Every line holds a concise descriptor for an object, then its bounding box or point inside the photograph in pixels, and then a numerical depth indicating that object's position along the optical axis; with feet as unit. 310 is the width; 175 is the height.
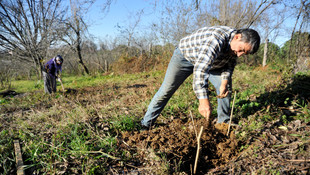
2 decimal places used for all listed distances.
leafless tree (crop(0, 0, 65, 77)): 18.09
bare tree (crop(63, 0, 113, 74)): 22.54
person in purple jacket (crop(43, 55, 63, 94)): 19.84
